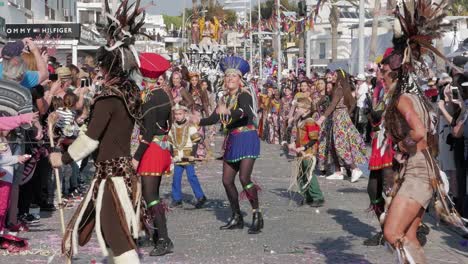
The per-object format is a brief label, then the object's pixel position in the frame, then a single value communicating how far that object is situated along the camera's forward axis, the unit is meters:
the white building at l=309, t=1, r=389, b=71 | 93.40
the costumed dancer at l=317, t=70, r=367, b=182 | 16.62
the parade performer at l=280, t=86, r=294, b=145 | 26.47
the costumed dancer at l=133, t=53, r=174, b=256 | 9.35
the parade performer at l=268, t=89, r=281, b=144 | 28.58
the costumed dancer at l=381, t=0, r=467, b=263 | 6.95
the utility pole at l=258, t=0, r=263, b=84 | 63.28
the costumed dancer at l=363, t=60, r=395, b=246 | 9.60
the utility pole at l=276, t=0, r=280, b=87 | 45.87
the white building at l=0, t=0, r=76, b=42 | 36.59
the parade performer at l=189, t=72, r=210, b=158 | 19.67
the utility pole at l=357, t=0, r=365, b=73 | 24.09
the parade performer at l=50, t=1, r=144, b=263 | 6.91
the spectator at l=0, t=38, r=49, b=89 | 10.22
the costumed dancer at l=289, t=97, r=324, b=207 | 13.38
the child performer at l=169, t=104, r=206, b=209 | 13.11
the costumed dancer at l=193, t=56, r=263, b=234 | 10.73
